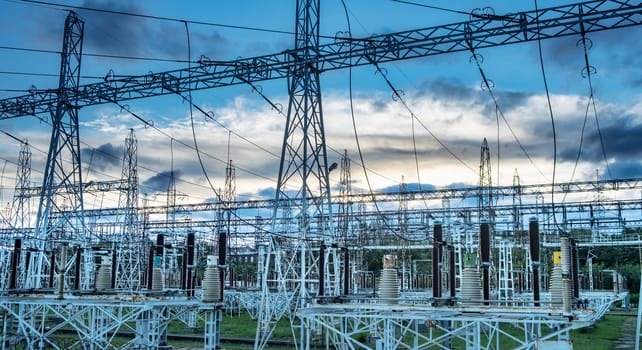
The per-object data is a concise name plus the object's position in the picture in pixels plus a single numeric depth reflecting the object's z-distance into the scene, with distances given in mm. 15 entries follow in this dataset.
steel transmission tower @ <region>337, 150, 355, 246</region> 41250
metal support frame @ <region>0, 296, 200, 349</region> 15773
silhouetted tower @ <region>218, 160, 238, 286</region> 48500
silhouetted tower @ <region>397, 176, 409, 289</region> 39938
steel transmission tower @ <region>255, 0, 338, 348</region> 18391
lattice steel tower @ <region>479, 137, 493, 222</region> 37894
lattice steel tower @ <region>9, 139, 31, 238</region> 45562
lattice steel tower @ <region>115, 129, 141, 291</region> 38538
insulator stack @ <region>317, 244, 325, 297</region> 16234
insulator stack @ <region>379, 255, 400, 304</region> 14516
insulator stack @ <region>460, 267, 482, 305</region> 13492
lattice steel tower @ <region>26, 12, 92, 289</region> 23359
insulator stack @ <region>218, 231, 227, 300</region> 16078
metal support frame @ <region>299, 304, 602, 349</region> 10977
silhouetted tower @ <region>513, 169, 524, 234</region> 39144
